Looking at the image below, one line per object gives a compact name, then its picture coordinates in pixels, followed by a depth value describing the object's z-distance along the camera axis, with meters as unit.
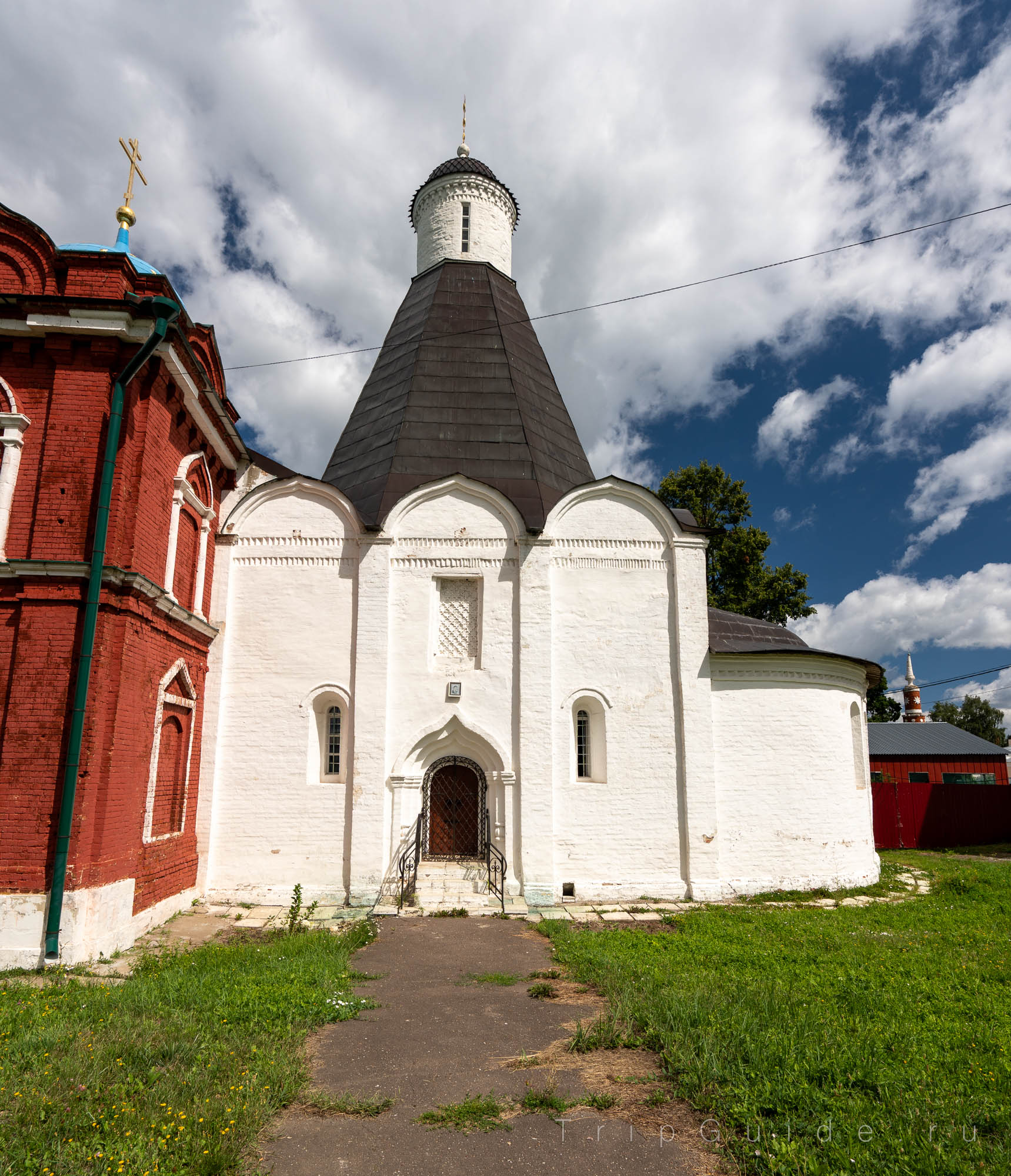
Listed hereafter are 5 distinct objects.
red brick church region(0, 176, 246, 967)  7.20
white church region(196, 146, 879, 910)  10.34
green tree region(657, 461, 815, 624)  23.69
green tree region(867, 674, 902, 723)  33.53
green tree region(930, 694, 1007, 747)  54.78
